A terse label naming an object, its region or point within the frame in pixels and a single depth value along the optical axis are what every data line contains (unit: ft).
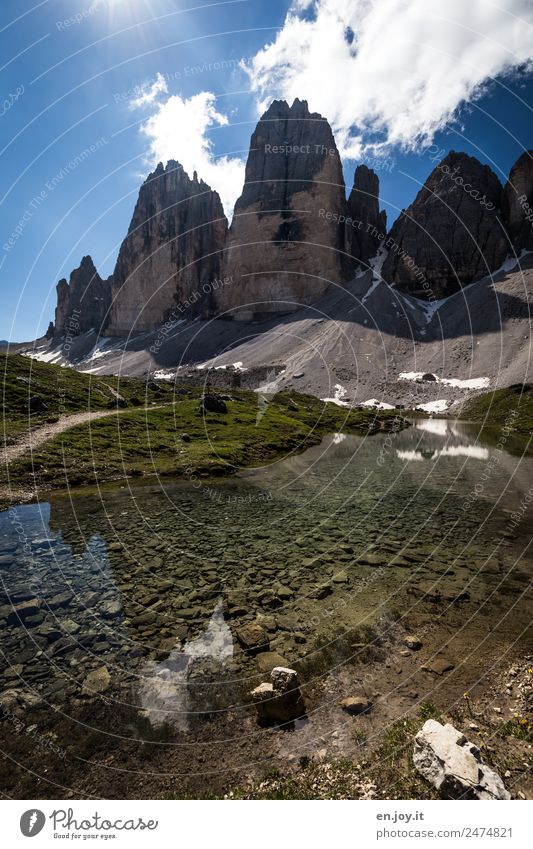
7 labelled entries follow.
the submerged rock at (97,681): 27.35
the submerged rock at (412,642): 31.43
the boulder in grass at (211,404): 193.98
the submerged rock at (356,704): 24.56
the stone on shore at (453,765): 17.19
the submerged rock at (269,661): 29.63
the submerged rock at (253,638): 32.19
